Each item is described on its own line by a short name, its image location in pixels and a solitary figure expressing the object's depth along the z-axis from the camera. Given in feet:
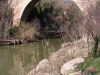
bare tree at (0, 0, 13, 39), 43.91
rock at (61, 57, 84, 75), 16.85
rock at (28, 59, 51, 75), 17.12
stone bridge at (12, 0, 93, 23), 52.50
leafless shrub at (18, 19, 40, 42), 45.55
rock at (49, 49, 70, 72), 19.21
